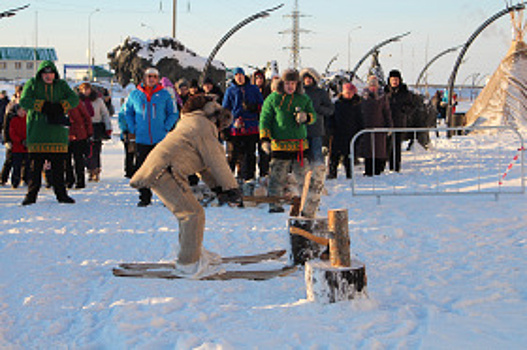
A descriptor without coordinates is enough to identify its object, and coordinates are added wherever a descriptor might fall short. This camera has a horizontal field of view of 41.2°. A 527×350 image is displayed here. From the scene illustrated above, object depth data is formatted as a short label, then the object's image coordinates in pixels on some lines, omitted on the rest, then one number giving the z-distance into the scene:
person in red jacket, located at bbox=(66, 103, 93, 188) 11.46
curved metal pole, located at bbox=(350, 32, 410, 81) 27.74
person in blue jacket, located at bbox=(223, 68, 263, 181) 10.34
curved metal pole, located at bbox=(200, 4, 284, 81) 22.45
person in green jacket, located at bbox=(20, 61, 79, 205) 9.23
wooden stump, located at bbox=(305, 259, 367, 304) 4.66
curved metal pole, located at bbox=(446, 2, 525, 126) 19.39
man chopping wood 5.42
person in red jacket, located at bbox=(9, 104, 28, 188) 11.33
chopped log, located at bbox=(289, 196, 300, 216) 6.22
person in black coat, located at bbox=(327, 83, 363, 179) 12.05
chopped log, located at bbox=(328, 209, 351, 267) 4.80
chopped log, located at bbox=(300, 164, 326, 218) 5.84
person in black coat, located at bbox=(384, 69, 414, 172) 12.97
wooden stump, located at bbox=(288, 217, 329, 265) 5.86
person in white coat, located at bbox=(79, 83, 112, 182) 12.45
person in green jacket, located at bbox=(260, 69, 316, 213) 8.34
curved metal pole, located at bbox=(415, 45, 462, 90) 37.63
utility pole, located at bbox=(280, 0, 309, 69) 55.66
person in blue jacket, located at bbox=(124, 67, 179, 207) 9.41
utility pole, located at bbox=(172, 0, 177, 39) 35.57
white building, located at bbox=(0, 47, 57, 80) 100.94
